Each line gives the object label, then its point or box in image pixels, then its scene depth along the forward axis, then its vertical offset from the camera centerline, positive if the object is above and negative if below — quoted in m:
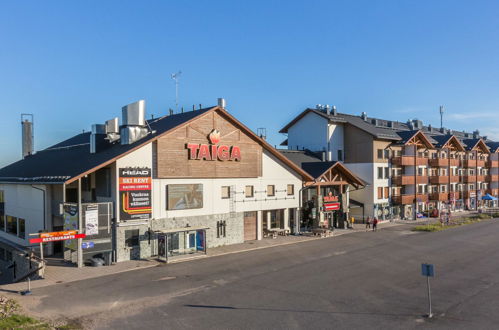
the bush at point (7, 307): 16.20 -5.91
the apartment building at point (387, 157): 51.75 +0.44
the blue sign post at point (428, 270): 16.69 -4.47
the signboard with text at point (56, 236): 22.77 -4.19
